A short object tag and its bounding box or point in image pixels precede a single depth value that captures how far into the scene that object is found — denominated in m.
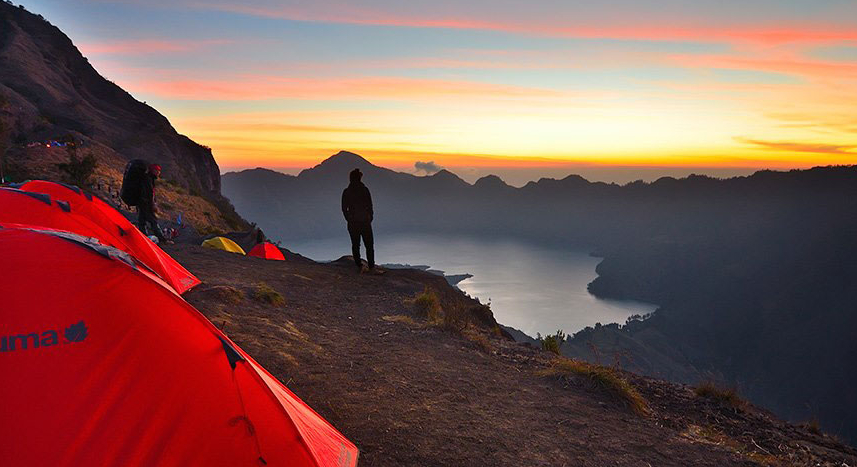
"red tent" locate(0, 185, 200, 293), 6.46
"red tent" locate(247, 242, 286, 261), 17.84
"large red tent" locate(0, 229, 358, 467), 3.12
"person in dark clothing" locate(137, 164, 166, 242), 12.80
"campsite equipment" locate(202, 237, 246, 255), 16.28
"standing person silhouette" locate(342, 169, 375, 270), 12.66
